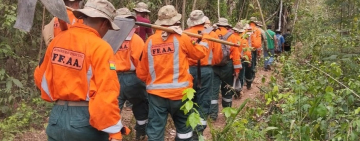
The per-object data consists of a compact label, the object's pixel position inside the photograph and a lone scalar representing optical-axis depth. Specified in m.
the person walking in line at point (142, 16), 7.46
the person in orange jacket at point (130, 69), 5.40
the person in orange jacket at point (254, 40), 10.69
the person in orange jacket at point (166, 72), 4.70
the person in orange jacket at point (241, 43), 8.68
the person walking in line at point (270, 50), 14.25
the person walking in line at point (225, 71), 7.70
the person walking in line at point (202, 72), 6.32
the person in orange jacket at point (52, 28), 4.41
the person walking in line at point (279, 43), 16.02
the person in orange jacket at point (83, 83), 2.86
